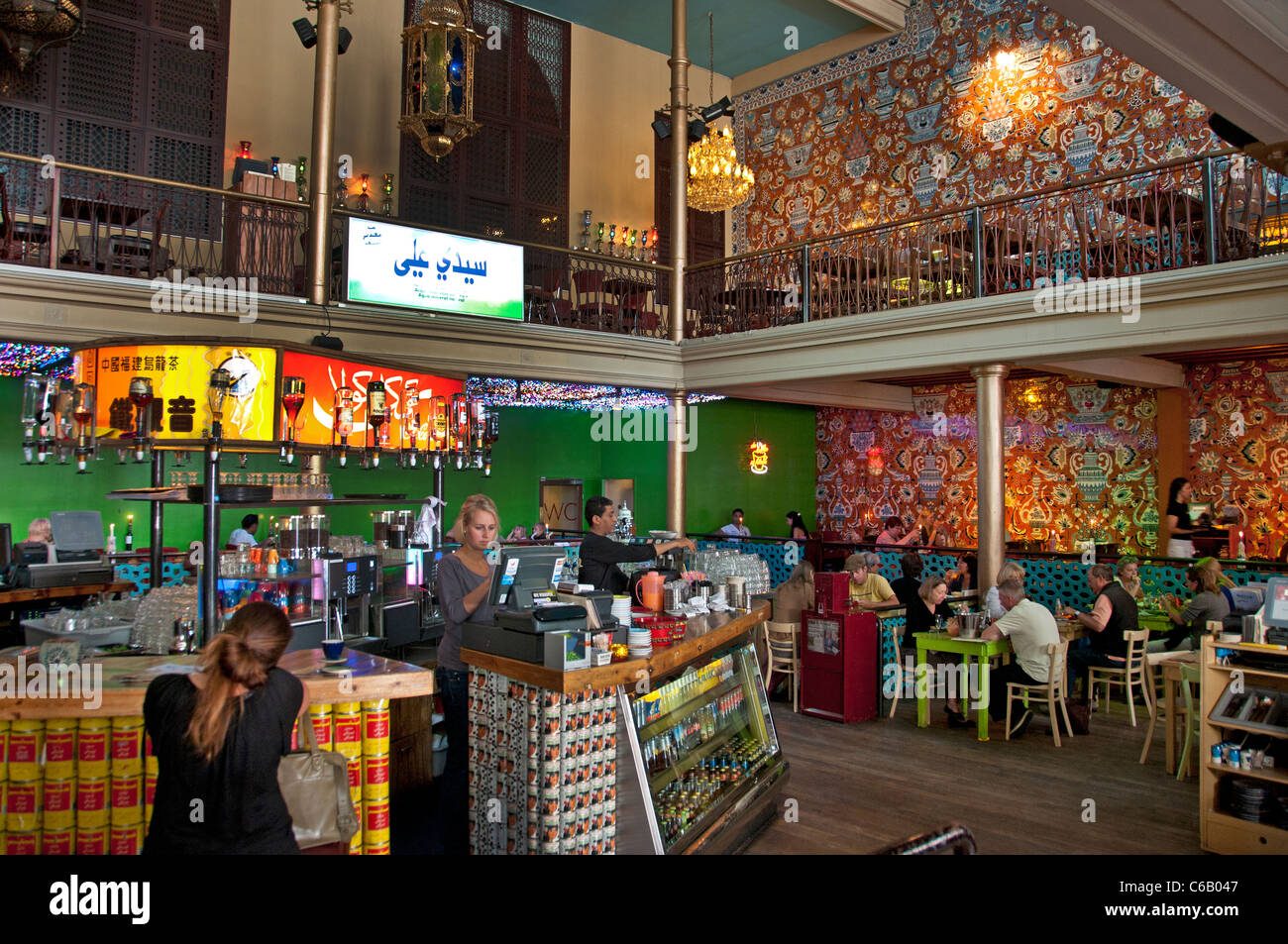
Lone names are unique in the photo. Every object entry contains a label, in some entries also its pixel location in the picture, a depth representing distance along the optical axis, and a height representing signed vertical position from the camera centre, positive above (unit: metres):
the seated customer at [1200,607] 7.06 -0.85
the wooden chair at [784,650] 7.82 -1.38
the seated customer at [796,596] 7.95 -0.89
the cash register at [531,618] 3.50 -0.52
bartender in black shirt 5.55 -0.34
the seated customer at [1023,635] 6.79 -1.05
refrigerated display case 3.92 -1.34
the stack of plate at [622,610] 4.27 -0.55
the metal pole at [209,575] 4.56 -0.43
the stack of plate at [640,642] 3.87 -0.65
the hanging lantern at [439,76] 8.55 +4.42
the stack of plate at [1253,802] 4.50 -1.56
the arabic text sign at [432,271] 9.39 +2.55
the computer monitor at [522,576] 4.01 -0.38
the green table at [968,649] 6.86 -1.21
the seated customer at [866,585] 8.40 -0.84
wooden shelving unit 4.45 -1.52
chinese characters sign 5.62 +0.71
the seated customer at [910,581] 8.05 -0.76
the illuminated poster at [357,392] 6.37 +0.82
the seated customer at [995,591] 7.13 -0.86
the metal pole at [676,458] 12.12 +0.58
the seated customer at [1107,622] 7.40 -1.03
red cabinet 7.34 -1.42
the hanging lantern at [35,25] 8.77 +4.83
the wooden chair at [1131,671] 7.23 -1.43
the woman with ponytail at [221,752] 2.31 -0.70
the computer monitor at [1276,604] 4.78 -0.55
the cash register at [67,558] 7.58 -0.59
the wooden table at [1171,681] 5.94 -1.23
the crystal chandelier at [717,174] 11.83 +4.47
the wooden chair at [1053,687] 6.71 -1.48
